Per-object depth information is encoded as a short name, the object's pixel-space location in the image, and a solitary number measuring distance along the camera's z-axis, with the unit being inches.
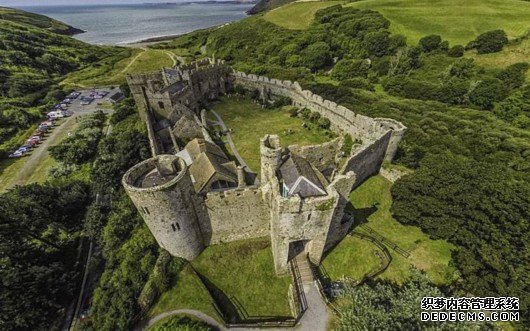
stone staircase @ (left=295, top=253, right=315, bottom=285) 809.1
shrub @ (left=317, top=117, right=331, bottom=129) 1784.0
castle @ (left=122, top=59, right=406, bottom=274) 721.6
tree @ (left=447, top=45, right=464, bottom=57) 2297.0
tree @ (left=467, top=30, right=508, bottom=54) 2174.0
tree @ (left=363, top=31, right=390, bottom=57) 2741.1
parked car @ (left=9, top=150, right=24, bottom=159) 1824.6
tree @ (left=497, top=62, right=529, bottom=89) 1836.9
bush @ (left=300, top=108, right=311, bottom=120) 1930.2
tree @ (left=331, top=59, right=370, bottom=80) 2541.8
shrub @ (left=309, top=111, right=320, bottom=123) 1873.4
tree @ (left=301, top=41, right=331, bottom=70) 2856.8
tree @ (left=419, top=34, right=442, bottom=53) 2490.2
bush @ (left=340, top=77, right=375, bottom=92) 2270.5
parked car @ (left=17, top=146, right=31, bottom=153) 1859.3
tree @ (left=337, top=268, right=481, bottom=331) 523.2
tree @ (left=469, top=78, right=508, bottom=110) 1812.3
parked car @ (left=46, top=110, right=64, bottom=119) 2357.8
